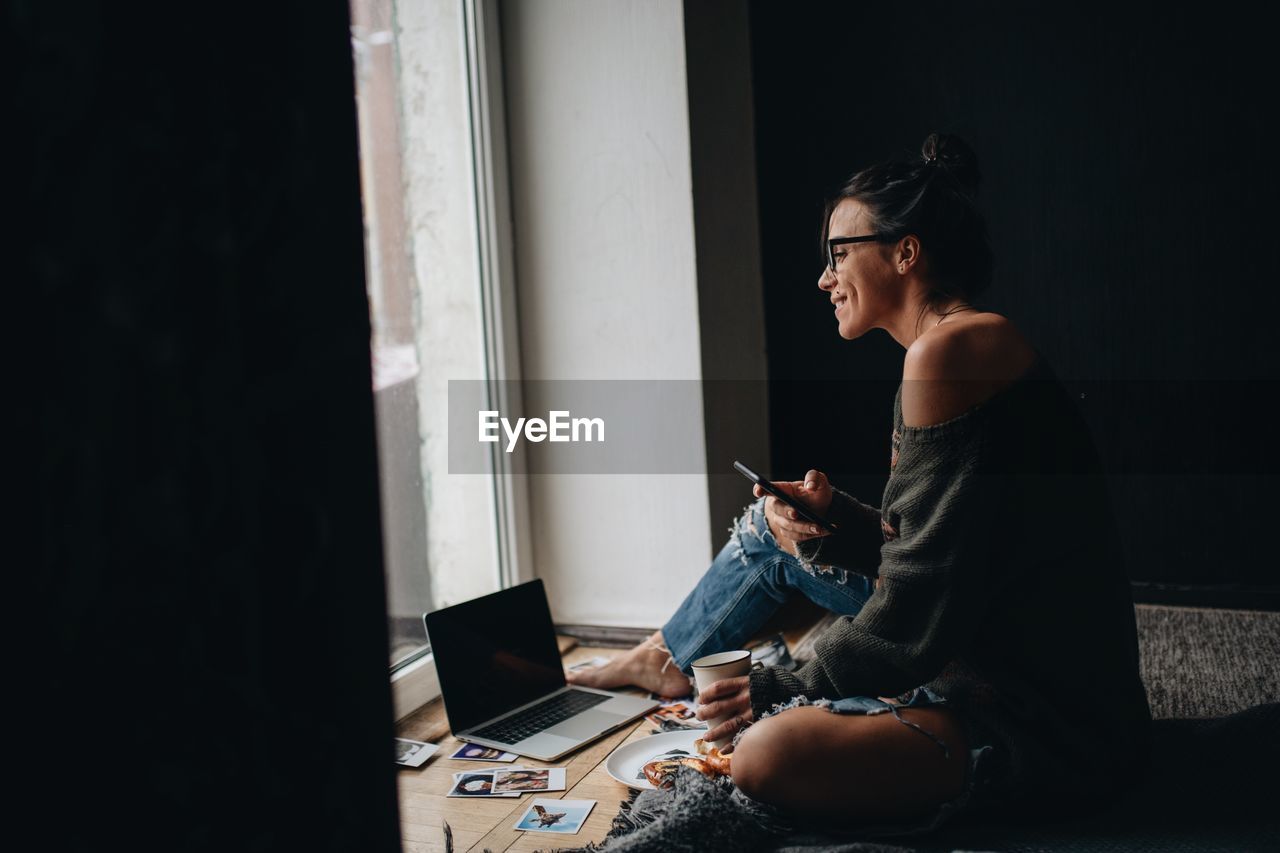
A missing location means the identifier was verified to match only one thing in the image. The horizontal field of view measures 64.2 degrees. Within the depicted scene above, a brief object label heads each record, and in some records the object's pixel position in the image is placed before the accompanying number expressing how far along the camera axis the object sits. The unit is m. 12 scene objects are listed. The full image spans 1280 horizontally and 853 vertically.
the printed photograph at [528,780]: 1.83
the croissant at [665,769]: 1.70
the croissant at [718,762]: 1.67
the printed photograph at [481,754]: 1.98
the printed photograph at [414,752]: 1.98
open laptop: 2.05
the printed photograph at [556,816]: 1.67
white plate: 1.79
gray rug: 1.39
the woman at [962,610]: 1.39
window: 2.38
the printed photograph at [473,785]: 1.83
